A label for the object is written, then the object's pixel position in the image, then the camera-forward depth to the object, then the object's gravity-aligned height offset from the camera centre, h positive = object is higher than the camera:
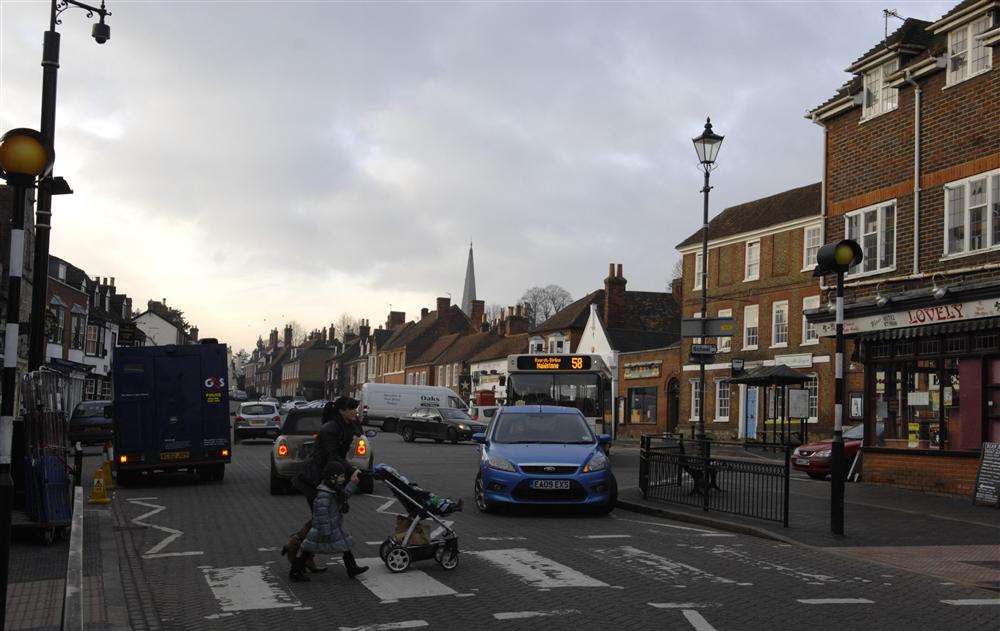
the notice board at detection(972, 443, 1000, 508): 16.55 -1.54
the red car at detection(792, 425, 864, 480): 22.81 -1.66
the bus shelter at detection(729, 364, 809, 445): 33.75 +0.21
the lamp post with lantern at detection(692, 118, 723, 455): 20.80 +5.04
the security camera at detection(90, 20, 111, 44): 15.50 +5.32
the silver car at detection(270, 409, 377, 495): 17.20 -1.48
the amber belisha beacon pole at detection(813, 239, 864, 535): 12.16 +0.20
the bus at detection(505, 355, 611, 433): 25.83 -0.10
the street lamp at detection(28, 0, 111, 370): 13.16 +2.38
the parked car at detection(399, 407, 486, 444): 40.84 -2.13
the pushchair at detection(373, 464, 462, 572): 9.30 -1.57
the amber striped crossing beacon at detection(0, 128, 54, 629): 5.89 +0.74
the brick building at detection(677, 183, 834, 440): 40.97 +3.67
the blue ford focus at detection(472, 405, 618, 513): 13.77 -1.34
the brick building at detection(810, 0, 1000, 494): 18.34 +3.06
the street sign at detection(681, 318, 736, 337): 19.17 +1.11
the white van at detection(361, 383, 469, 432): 52.56 -1.46
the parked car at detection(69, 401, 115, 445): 35.03 -2.20
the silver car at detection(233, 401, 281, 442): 39.53 -2.16
